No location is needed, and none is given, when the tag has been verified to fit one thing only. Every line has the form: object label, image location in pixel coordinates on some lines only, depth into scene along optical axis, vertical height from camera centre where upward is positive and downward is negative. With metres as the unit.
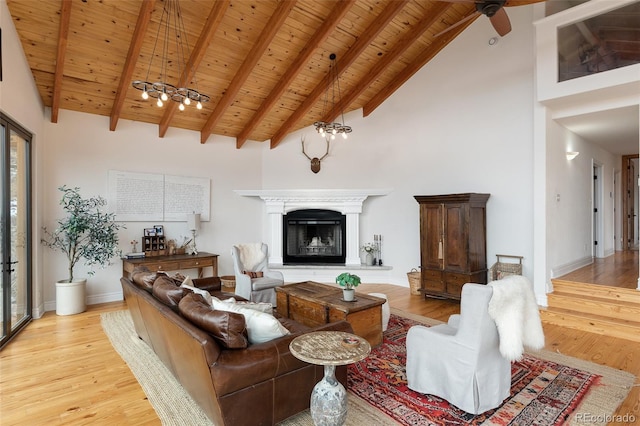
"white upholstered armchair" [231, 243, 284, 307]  4.80 -0.95
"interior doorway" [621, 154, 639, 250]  8.11 +0.16
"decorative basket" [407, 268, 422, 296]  5.87 -1.26
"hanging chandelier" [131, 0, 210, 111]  3.53 +2.23
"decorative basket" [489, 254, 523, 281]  5.04 -0.89
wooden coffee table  3.39 -1.06
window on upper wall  3.90 +2.08
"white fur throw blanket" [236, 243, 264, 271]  5.38 -0.69
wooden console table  5.23 -0.81
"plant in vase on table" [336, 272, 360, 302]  3.54 -0.77
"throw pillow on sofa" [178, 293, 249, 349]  2.03 -0.71
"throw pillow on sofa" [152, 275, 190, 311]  2.66 -0.65
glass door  3.73 -0.15
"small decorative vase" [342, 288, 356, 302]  3.57 -0.90
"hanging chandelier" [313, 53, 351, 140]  5.19 +2.23
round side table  1.92 -1.00
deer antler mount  7.23 +1.09
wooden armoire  5.11 -0.50
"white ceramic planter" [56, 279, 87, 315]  4.71 -1.19
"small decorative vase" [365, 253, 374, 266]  6.85 -0.99
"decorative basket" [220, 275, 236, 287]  6.23 -1.30
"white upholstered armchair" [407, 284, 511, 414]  2.31 -1.12
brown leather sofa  1.94 -1.03
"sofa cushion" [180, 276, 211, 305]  2.65 -0.67
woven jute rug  2.34 -1.46
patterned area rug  2.33 -1.47
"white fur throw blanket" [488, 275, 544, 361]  2.27 -0.74
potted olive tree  4.72 -0.39
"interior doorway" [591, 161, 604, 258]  6.81 -0.09
